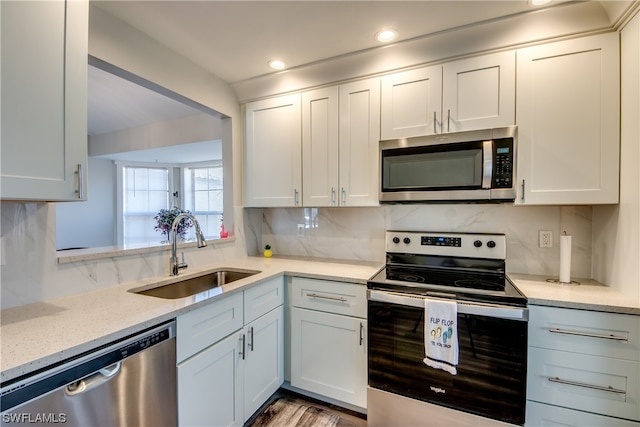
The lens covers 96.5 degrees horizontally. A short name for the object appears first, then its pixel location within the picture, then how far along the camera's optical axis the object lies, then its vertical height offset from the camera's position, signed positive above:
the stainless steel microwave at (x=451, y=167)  1.67 +0.27
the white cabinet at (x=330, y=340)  1.78 -0.85
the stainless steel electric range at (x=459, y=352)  1.40 -0.74
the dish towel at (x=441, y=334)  1.45 -0.64
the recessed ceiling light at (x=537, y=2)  1.46 +1.07
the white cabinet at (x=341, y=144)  2.03 +0.49
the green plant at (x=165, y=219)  3.82 -0.14
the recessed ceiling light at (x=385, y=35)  1.74 +1.08
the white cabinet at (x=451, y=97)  1.69 +0.72
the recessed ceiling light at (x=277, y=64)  2.08 +1.08
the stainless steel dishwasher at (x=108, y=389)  0.82 -0.60
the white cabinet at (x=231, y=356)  1.29 -0.79
